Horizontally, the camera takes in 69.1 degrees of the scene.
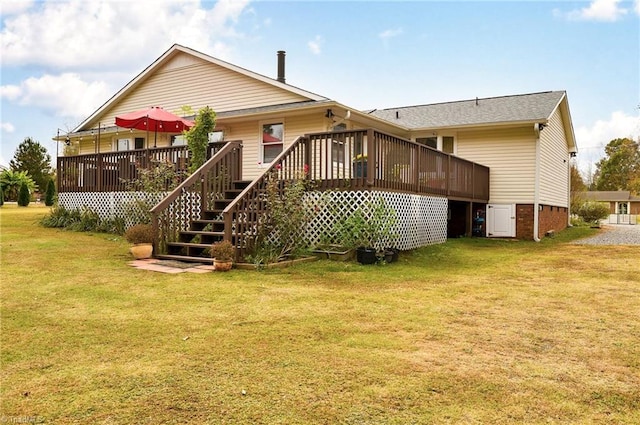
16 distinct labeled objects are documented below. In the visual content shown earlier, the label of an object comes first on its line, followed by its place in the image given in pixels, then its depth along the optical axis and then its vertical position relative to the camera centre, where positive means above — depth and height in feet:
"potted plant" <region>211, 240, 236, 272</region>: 21.95 -2.33
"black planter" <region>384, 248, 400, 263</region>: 26.21 -2.63
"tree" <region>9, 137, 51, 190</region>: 147.54 +14.26
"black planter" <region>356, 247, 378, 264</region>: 25.29 -2.59
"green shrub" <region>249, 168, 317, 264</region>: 26.03 -0.77
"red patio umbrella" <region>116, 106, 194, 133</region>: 36.86 +7.02
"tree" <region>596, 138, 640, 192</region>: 157.03 +15.50
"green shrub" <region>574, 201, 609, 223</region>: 81.87 -0.10
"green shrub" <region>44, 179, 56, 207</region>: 82.81 +2.04
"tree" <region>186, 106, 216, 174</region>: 33.27 +5.12
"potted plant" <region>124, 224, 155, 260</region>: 25.14 -1.89
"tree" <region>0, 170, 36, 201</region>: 92.73 +4.66
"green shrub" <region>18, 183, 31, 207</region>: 79.31 +1.42
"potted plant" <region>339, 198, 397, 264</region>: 26.24 -1.11
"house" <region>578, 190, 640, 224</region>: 158.10 +3.70
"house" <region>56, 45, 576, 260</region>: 29.40 +4.80
